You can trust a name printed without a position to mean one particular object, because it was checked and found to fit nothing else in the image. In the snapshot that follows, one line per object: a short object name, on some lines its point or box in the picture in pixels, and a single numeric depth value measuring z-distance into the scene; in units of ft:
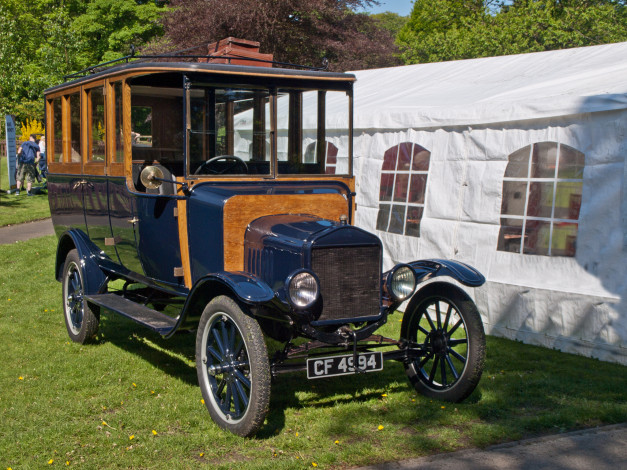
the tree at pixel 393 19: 234.62
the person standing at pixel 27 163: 72.74
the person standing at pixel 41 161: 83.18
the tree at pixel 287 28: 66.08
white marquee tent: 22.62
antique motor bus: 16.25
